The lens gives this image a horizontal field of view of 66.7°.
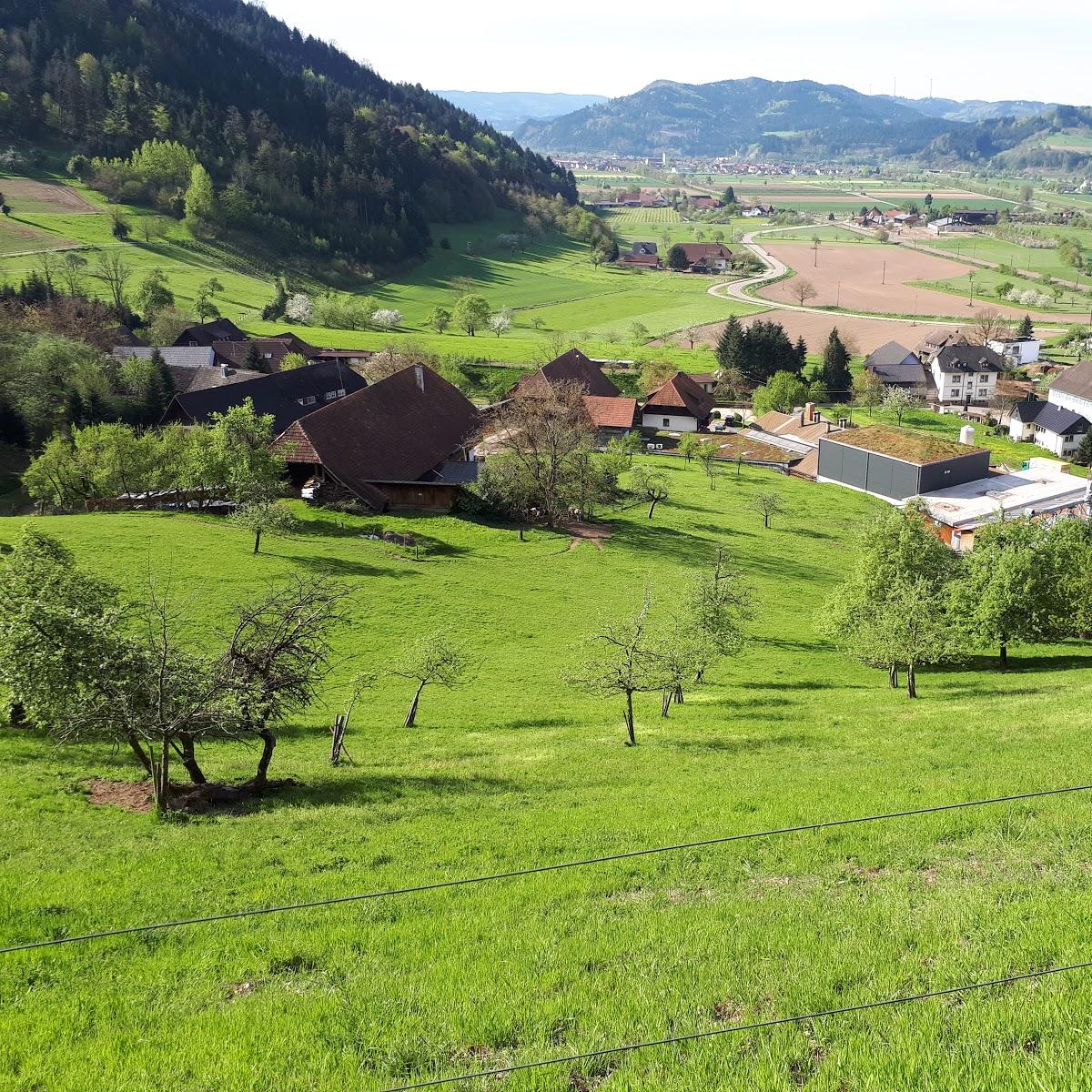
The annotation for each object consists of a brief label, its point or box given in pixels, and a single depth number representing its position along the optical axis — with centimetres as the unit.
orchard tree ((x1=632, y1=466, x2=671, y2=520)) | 5619
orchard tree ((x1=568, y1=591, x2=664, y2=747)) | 2433
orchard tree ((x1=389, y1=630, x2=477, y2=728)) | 2558
